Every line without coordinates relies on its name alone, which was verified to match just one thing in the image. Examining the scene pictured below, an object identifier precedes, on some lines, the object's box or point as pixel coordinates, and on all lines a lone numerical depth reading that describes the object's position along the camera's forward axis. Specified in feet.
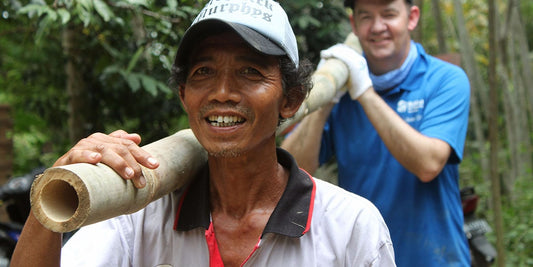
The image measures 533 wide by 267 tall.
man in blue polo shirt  9.13
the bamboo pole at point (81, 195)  4.28
